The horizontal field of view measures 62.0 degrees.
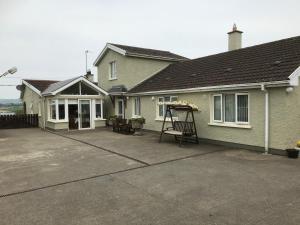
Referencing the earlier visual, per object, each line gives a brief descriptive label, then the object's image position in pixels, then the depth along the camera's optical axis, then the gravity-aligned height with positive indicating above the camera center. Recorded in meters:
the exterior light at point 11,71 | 18.94 +2.86
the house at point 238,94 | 9.48 +0.66
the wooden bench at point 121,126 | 16.56 -1.23
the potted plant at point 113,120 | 17.90 -0.87
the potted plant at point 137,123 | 16.38 -1.01
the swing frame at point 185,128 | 11.86 -1.07
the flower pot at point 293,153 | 8.91 -1.66
